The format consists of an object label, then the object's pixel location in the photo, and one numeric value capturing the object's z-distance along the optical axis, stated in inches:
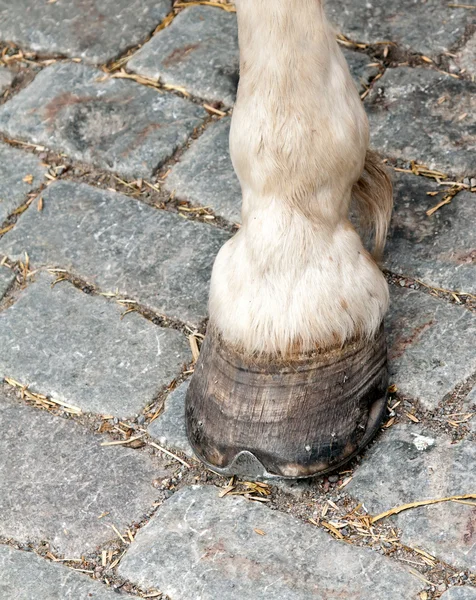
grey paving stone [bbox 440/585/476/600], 138.9
